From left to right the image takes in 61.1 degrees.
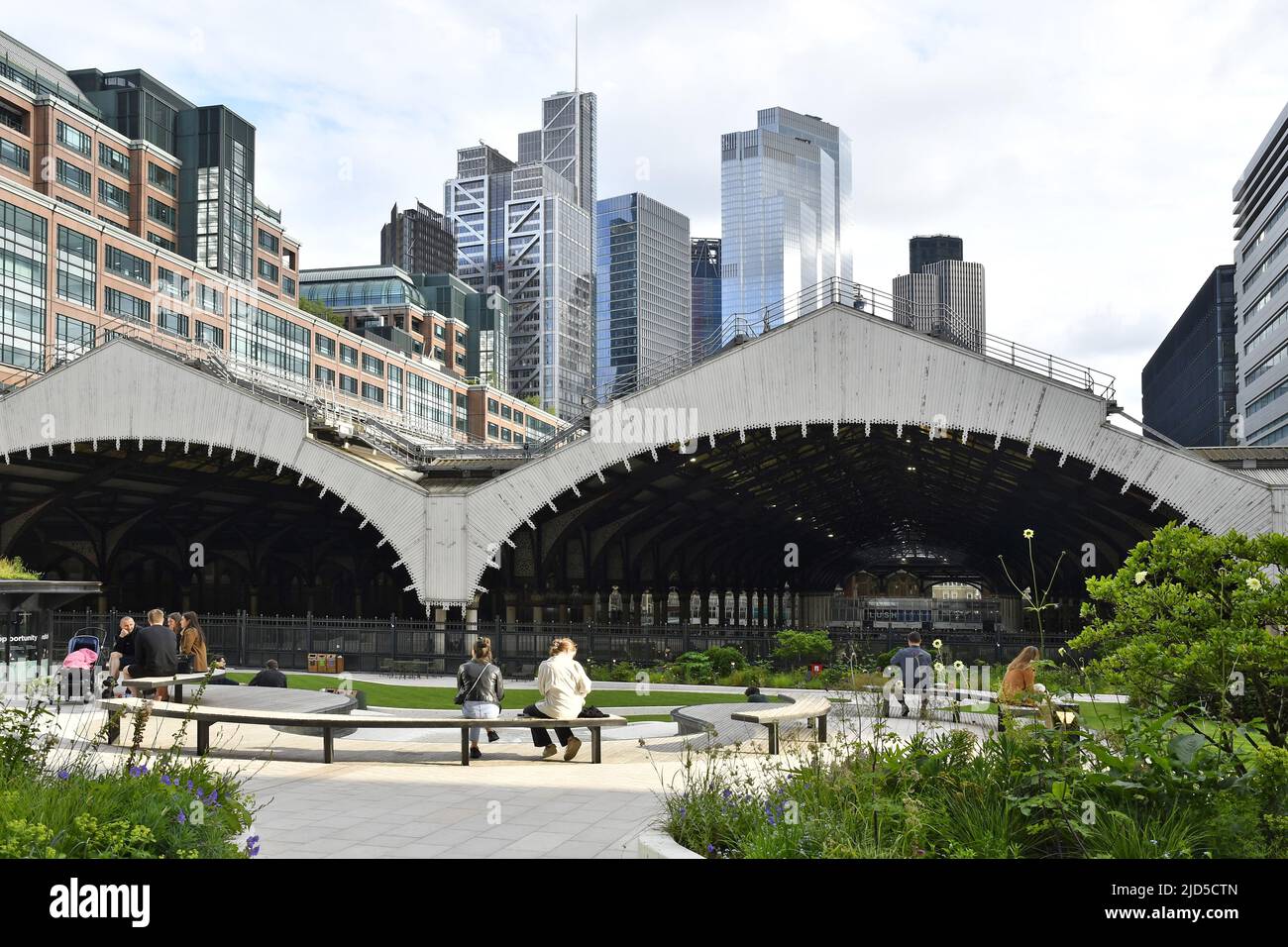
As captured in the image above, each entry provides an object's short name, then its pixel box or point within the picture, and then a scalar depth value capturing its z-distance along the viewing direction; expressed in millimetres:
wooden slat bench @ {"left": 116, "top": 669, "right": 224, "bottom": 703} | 15781
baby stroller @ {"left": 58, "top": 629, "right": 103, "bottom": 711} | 19312
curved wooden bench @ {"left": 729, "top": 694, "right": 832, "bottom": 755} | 14461
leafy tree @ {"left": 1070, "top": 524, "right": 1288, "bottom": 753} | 8242
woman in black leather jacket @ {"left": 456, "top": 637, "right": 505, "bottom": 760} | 15242
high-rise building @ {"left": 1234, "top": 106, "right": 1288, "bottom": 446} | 84750
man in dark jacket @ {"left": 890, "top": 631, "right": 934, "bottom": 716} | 20438
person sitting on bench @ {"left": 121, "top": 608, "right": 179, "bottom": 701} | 16812
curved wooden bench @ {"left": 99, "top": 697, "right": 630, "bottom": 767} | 13258
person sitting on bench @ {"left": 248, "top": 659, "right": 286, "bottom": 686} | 20672
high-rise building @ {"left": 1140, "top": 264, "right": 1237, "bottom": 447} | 116562
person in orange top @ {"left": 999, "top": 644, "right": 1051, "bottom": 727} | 13398
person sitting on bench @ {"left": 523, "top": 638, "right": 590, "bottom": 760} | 14375
